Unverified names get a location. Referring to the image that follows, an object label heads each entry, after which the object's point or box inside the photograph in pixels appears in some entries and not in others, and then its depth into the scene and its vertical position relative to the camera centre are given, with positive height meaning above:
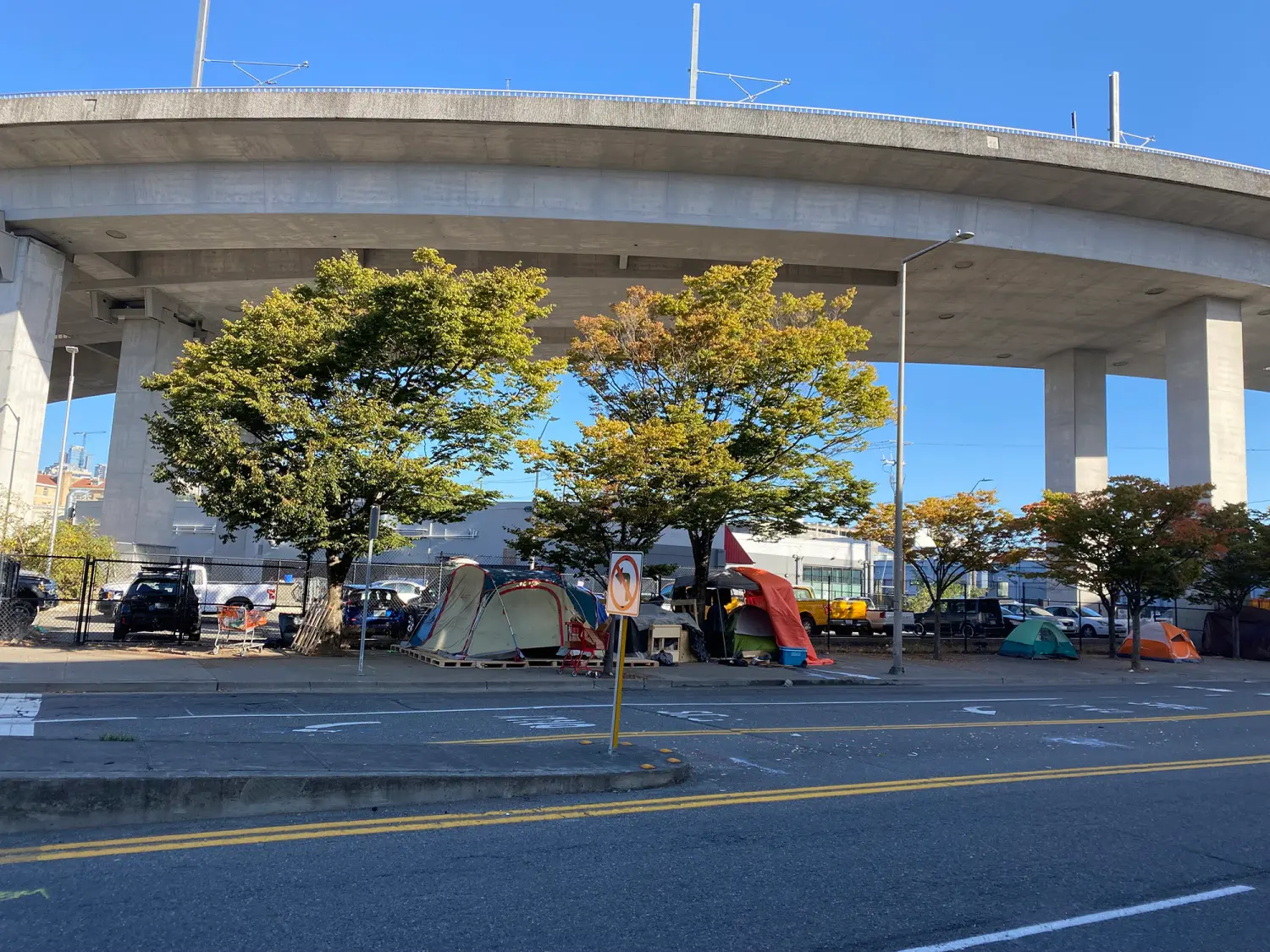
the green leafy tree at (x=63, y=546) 29.44 +0.69
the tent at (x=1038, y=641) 28.91 -0.96
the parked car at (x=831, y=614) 31.97 -0.42
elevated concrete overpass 26.98 +12.21
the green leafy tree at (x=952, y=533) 26.25 +2.11
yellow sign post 9.60 +0.07
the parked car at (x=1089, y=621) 39.69 -0.32
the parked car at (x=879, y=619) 34.47 -0.56
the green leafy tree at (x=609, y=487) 19.38 +2.22
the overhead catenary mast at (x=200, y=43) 29.14 +16.70
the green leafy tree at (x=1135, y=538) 25.64 +2.16
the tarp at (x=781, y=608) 22.59 -0.23
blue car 22.88 -0.90
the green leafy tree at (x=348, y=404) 18.12 +3.59
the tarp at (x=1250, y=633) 32.19 -0.44
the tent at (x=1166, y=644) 29.94 -0.87
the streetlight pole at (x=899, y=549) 21.61 +1.33
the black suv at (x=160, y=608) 20.20 -0.81
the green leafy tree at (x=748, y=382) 21.16 +5.05
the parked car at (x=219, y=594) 27.08 -0.62
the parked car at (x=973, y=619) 35.38 -0.42
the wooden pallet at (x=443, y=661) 18.50 -1.53
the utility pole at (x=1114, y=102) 31.94 +17.74
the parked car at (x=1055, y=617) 37.75 -0.21
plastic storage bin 22.05 -1.33
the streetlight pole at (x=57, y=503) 31.78 +2.71
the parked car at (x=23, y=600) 19.20 -0.75
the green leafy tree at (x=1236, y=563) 29.12 +1.84
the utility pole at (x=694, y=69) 29.62 +16.91
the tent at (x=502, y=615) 18.98 -0.58
